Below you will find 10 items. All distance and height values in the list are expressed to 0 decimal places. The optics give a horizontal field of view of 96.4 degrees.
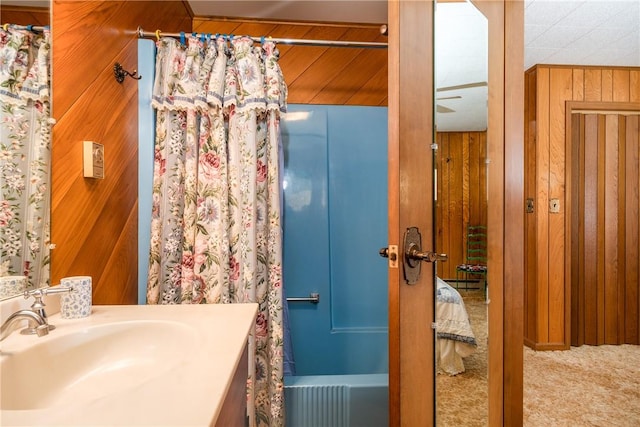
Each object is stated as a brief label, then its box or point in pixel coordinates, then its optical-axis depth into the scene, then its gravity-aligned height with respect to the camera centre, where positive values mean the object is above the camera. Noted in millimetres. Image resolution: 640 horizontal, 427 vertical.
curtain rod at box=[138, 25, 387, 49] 1442 +862
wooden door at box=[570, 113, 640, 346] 2537 -140
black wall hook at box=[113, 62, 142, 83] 1185 +587
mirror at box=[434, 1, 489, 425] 920 +17
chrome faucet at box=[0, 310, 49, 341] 647 -268
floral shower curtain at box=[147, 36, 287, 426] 1313 +101
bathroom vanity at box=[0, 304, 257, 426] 469 -340
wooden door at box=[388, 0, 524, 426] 843 +9
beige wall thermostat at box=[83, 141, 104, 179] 1014 +188
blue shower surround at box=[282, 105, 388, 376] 1874 -167
